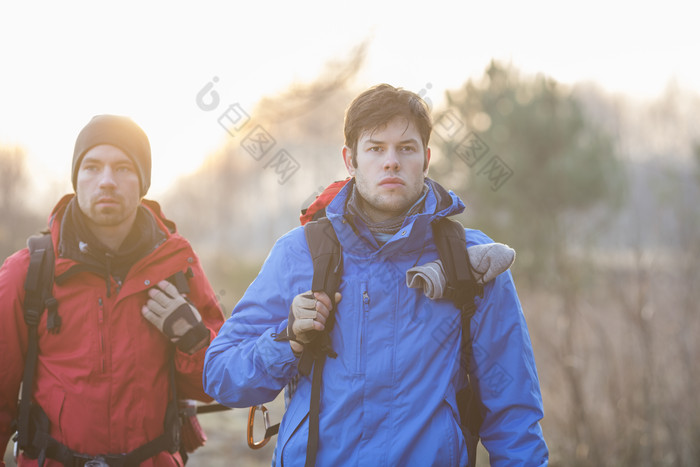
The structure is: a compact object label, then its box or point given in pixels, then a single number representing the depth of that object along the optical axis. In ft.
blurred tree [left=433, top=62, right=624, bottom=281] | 49.78
